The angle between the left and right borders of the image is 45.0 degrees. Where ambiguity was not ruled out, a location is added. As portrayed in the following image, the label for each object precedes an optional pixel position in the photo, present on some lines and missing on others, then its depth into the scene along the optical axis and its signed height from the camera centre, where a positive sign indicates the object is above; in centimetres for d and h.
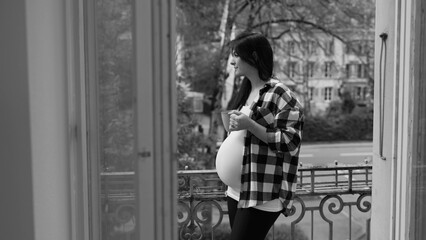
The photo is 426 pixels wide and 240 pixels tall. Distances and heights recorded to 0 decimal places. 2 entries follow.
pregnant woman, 236 -25
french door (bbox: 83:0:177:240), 116 -5
